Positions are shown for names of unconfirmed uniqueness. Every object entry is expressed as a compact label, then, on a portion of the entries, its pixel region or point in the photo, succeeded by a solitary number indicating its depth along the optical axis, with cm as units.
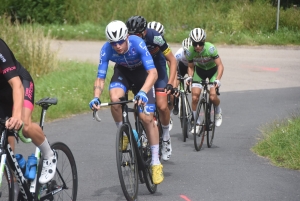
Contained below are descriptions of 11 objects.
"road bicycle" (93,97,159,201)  1410
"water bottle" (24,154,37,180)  1237
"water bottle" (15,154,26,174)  1225
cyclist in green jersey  2200
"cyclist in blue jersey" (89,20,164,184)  1487
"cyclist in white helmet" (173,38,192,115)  2606
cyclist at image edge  1160
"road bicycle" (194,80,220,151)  2205
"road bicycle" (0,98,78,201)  1155
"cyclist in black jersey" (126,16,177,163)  1784
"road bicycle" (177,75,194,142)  2324
